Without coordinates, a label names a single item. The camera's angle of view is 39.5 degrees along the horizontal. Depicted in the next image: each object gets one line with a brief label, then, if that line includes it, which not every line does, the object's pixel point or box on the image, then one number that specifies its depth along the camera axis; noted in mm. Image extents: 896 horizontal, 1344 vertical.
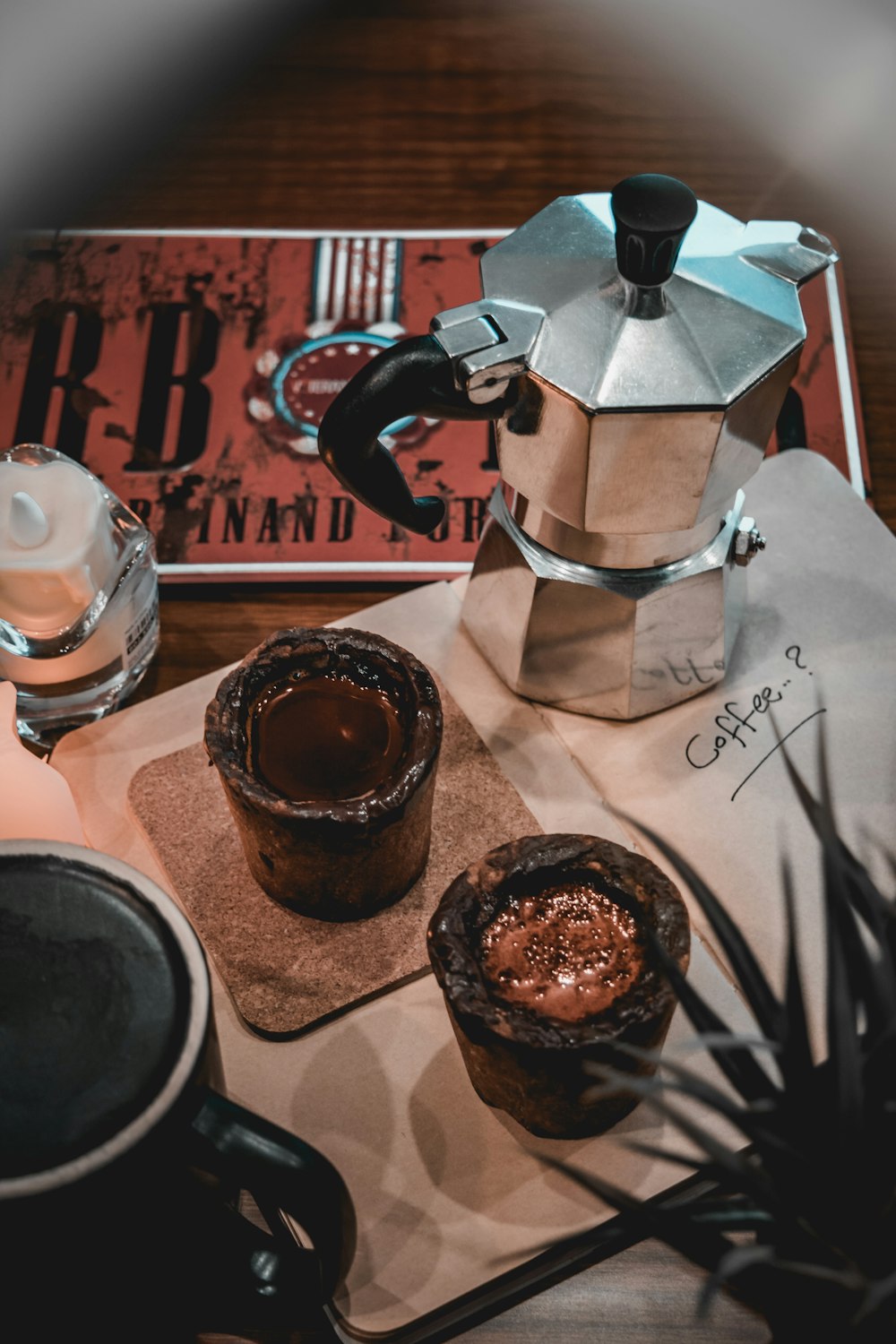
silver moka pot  553
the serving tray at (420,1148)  537
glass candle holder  644
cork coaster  612
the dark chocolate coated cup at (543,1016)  498
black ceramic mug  375
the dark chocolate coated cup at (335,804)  549
